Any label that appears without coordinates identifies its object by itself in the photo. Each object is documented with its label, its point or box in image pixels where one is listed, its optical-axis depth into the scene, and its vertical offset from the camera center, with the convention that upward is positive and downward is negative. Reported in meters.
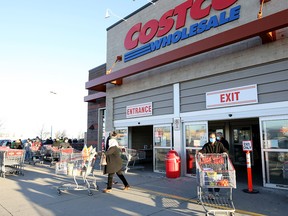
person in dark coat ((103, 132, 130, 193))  7.23 -0.65
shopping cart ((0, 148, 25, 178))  10.25 -0.79
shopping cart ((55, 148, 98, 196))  7.14 -0.76
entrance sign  11.49 +1.52
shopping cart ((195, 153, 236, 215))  5.24 -0.84
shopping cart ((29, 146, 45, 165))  15.37 -0.79
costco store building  7.41 +2.43
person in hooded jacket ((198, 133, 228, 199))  6.47 -0.21
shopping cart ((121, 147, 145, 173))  11.29 -0.76
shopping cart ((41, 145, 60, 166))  14.40 -0.75
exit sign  7.89 +1.52
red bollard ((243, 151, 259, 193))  6.89 -1.16
